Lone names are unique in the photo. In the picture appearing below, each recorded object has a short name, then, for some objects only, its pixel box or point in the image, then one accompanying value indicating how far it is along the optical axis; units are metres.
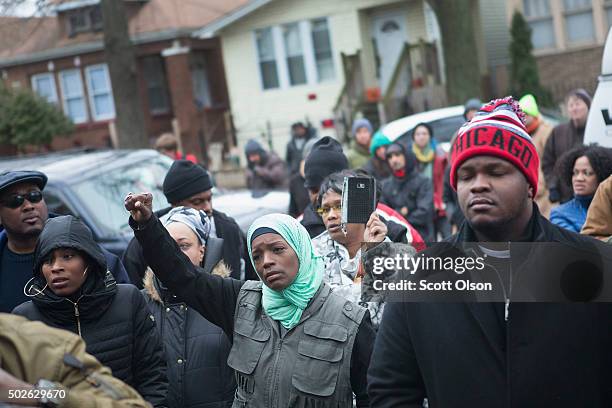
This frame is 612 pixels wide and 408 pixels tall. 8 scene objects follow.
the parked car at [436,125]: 14.30
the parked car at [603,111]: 7.88
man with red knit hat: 2.86
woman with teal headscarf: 3.92
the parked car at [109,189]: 9.07
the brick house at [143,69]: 33.97
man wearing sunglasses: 5.35
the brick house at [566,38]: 26.81
